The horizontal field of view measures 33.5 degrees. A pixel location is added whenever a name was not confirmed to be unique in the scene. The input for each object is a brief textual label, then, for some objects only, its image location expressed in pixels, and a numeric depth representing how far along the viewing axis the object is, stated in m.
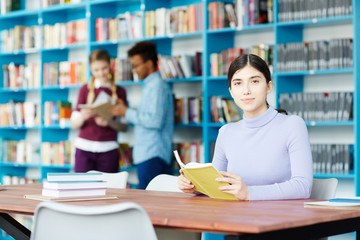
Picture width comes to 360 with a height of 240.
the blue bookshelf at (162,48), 4.71
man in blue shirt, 4.68
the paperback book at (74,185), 2.51
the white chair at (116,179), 3.45
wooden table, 1.73
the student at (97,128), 4.91
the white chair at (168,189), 2.98
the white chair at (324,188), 2.68
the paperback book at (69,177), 2.53
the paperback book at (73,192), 2.52
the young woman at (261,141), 2.45
